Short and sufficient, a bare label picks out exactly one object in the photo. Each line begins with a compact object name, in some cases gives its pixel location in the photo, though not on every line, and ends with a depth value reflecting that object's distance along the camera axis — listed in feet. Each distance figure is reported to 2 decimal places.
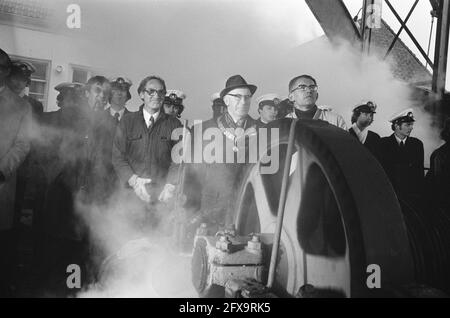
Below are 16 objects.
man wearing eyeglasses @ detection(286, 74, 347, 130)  10.23
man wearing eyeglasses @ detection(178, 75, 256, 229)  10.39
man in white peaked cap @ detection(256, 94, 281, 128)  11.48
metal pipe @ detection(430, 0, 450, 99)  12.59
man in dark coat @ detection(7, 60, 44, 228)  10.52
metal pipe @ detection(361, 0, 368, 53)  11.59
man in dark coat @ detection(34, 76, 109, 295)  10.89
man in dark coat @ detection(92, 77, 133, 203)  10.95
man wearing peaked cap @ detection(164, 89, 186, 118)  11.96
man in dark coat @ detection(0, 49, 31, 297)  8.62
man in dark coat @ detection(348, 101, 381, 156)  11.81
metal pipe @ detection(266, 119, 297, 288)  5.21
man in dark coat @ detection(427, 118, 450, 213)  10.49
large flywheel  4.38
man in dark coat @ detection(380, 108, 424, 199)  11.16
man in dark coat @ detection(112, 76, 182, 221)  10.61
